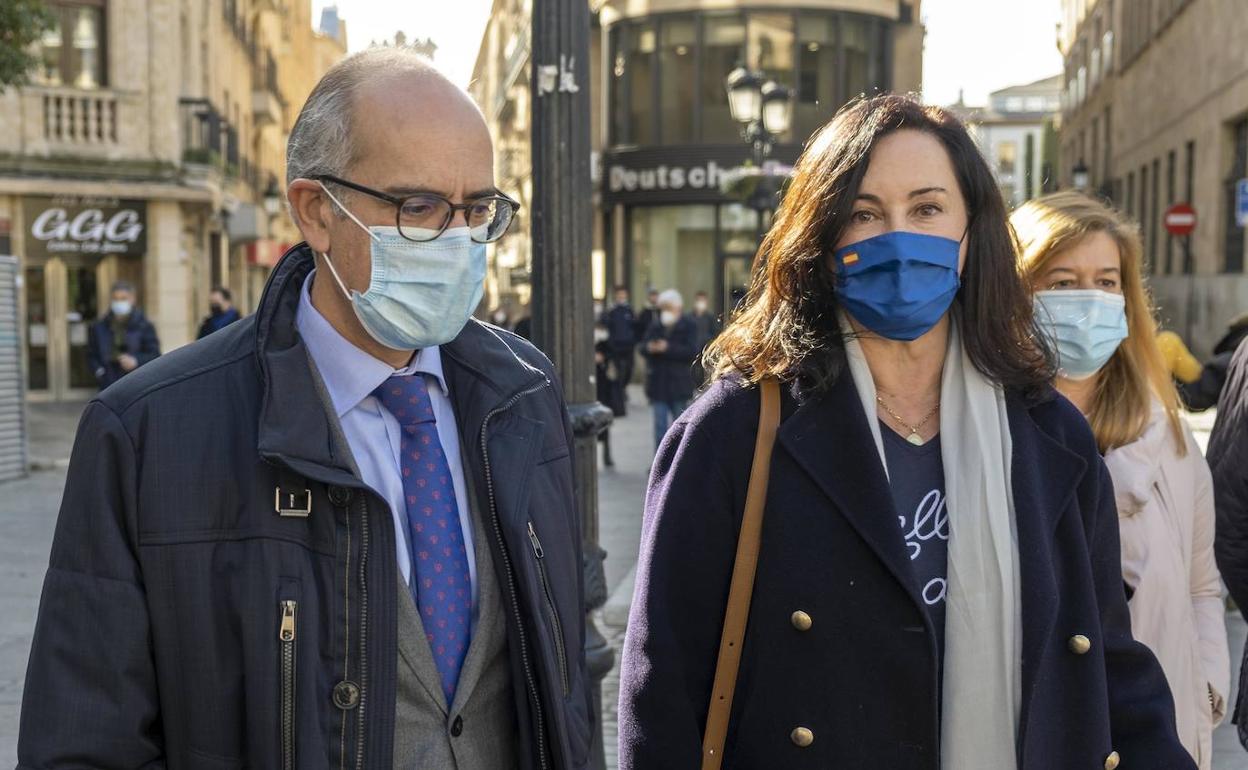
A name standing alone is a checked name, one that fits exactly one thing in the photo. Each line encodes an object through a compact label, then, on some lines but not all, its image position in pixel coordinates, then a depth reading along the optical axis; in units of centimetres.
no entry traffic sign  2552
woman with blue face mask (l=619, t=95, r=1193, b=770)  258
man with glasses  221
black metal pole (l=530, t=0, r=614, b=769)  496
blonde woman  357
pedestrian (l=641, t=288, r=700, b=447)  1522
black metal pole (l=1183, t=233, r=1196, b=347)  2902
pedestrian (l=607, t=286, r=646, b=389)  1841
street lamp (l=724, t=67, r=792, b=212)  1648
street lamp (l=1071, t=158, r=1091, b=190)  3403
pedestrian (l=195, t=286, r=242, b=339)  1642
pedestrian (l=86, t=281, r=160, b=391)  1530
